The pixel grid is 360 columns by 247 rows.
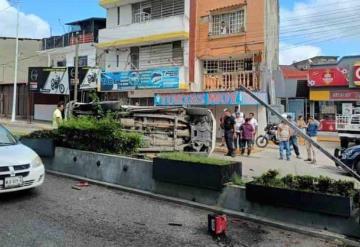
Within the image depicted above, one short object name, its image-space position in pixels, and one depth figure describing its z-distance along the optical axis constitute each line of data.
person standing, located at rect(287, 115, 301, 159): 18.55
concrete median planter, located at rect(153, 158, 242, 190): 8.09
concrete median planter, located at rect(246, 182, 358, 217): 6.47
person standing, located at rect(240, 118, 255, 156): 18.80
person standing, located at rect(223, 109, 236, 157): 18.00
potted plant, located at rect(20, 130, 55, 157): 11.95
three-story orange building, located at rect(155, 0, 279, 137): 26.34
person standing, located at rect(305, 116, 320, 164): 17.89
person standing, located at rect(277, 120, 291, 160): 17.62
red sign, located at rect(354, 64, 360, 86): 30.14
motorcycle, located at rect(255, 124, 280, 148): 22.84
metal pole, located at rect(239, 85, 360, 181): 6.57
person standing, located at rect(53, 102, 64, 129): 16.78
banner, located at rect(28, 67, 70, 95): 37.09
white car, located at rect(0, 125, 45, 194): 8.12
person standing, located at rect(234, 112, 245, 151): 19.73
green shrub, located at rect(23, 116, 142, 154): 11.17
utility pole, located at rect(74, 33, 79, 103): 33.87
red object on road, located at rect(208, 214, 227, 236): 6.63
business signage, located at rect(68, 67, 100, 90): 34.47
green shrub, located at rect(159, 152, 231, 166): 8.31
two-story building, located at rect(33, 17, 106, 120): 37.12
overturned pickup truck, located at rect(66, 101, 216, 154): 13.16
